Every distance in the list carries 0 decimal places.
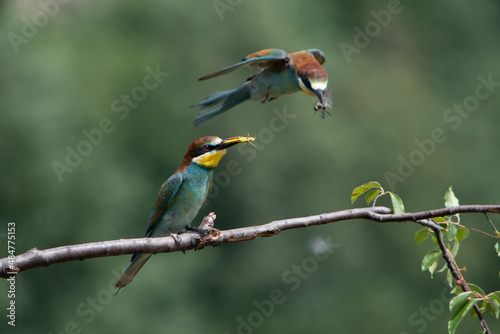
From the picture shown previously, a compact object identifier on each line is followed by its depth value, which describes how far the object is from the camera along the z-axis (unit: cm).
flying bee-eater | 812
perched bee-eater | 673
